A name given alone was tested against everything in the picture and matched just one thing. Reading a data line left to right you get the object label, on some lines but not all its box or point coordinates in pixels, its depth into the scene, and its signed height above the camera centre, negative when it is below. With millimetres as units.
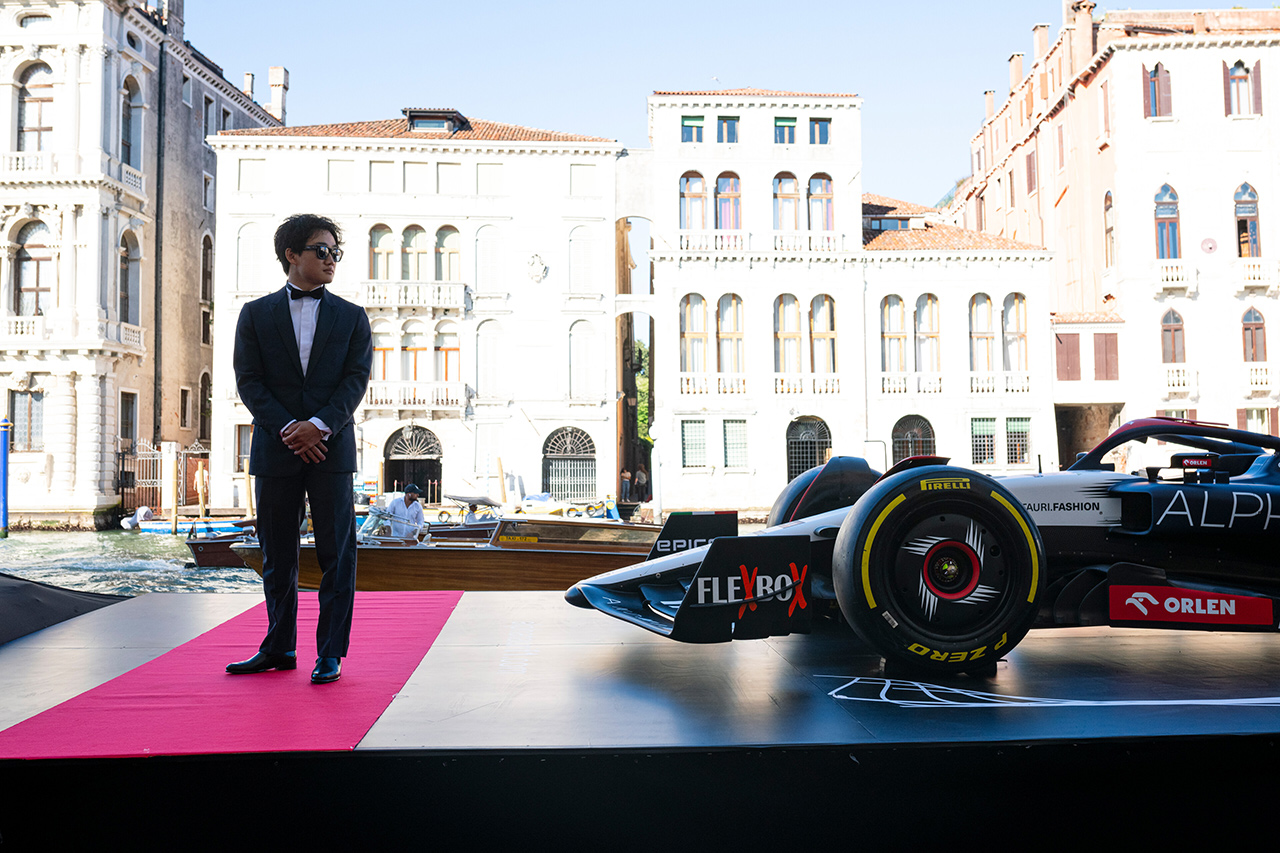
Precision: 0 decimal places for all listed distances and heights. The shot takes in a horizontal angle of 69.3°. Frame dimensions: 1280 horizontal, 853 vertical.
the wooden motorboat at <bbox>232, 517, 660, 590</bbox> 10828 -1172
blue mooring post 23609 -222
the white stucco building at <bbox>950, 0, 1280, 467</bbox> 29188 +7000
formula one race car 3156 -421
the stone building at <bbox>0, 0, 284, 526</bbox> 28281 +6656
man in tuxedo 3305 +157
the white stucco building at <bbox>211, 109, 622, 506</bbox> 29797 +5714
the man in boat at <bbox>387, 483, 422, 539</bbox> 12836 -794
